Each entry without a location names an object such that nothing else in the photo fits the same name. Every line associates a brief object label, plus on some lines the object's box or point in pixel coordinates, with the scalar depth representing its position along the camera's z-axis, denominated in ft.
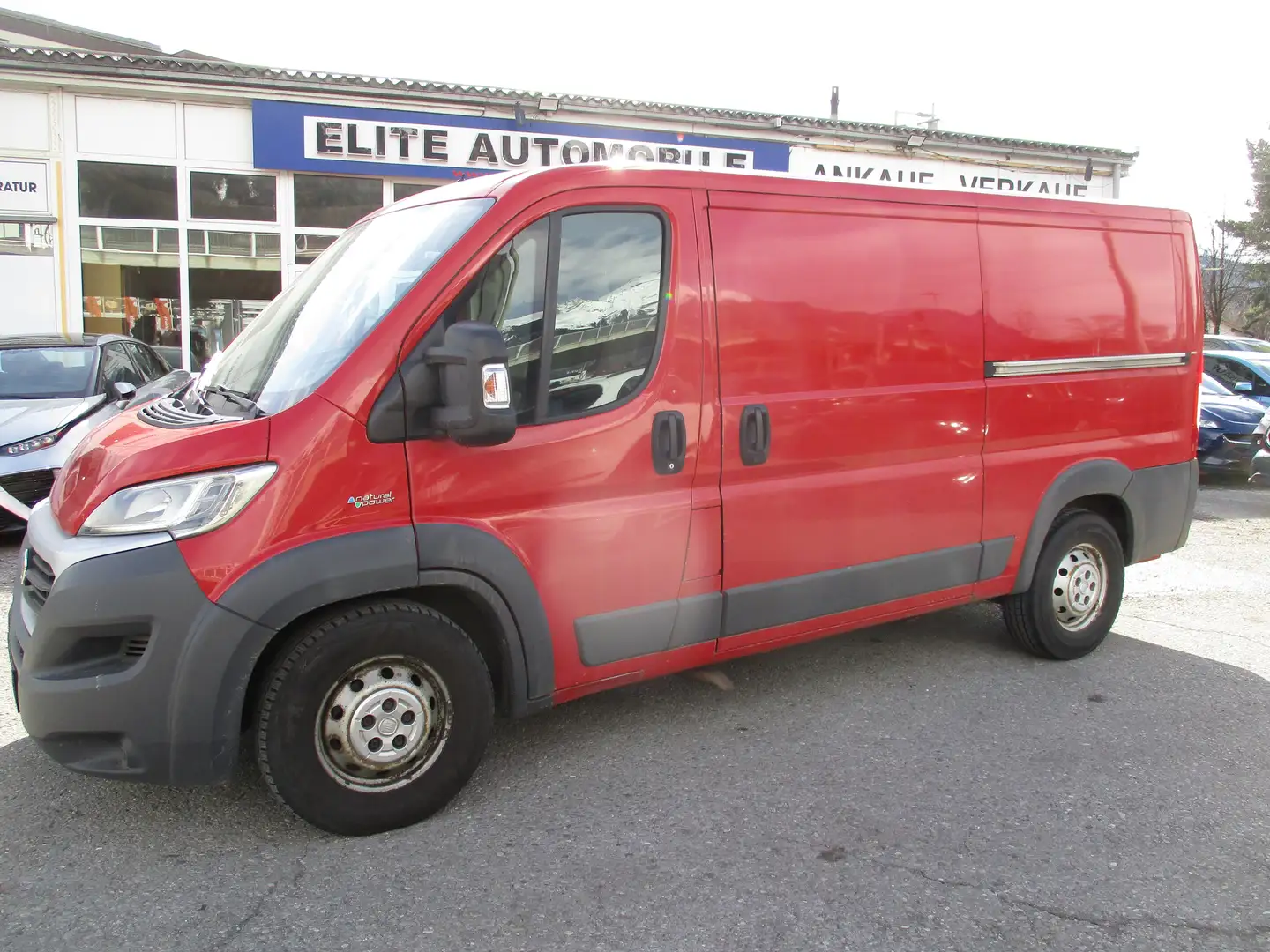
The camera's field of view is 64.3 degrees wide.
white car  23.30
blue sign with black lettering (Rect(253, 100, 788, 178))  43.52
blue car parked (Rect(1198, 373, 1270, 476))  37.99
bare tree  133.18
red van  9.50
